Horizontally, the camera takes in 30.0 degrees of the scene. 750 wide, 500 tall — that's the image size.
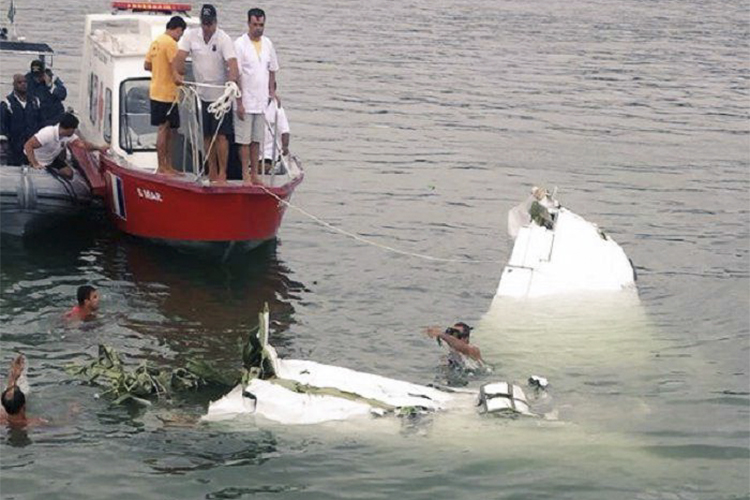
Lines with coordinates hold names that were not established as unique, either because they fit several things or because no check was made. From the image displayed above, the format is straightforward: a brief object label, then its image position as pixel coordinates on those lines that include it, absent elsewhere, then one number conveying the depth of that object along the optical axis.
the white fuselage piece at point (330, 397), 12.61
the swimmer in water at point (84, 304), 15.67
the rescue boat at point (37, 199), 18.33
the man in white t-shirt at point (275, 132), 17.88
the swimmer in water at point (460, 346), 14.26
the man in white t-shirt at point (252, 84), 17.23
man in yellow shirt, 17.58
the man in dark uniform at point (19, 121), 20.19
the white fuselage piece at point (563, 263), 16.44
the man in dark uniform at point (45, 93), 20.45
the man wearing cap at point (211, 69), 17.08
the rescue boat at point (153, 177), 17.48
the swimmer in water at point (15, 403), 12.53
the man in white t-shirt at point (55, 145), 18.94
